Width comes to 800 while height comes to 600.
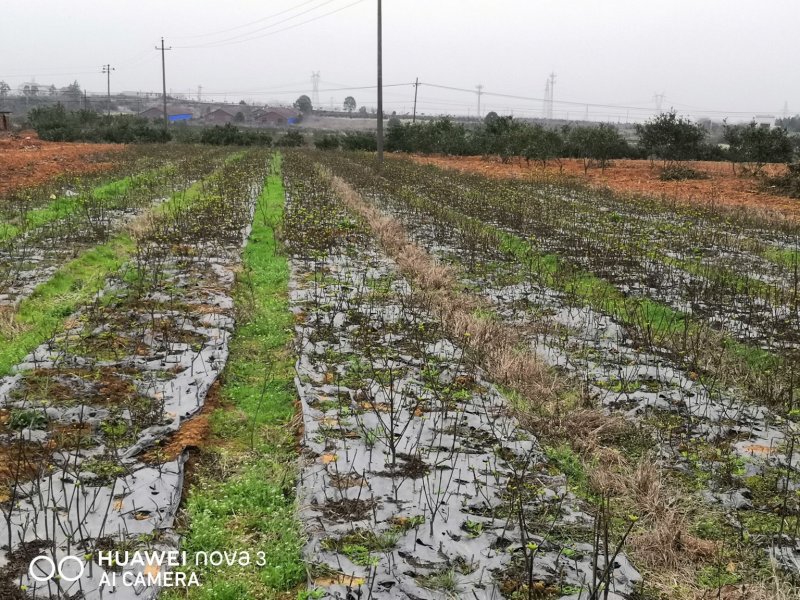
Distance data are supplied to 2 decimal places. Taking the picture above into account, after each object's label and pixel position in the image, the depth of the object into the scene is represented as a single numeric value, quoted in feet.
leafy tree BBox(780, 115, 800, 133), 276.57
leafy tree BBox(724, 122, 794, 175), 84.99
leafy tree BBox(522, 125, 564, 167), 99.60
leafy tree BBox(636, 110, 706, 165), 96.37
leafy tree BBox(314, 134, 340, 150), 139.13
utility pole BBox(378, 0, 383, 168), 87.86
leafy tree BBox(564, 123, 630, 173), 94.94
